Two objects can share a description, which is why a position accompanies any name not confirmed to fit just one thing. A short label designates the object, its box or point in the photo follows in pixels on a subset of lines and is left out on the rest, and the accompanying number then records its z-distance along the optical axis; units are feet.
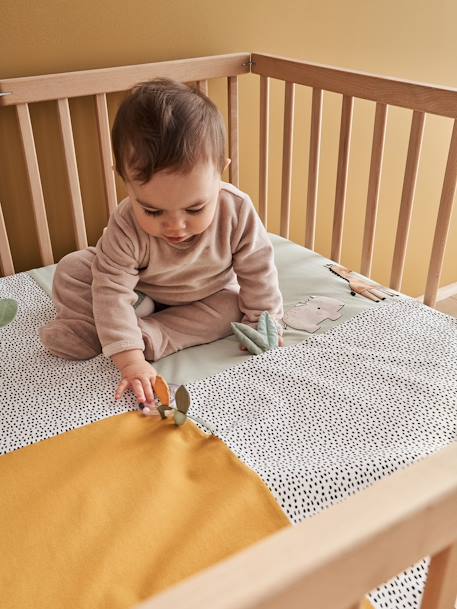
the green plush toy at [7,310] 3.85
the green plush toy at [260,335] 3.49
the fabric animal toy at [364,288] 4.09
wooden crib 0.97
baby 2.85
